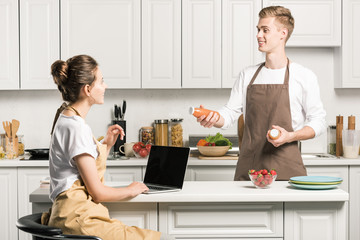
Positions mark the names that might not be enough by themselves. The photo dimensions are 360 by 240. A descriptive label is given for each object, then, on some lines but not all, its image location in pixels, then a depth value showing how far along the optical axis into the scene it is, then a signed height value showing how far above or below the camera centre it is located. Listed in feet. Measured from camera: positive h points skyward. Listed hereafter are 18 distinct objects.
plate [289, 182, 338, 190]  7.84 -1.17
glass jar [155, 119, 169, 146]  14.89 -0.65
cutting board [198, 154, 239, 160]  13.66 -1.27
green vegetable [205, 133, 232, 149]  14.02 -0.81
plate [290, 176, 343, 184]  7.86 -1.08
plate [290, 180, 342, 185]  7.83 -1.11
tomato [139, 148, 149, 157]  14.01 -1.16
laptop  7.84 -0.92
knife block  14.89 -0.93
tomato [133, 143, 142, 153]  14.05 -1.05
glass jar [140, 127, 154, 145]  14.99 -0.75
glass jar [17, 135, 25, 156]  14.56 -1.04
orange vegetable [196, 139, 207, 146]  14.16 -0.90
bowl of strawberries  7.98 -1.06
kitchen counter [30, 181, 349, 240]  7.77 -1.62
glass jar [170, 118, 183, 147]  14.85 -0.71
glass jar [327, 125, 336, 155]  14.82 -0.90
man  9.58 +0.08
